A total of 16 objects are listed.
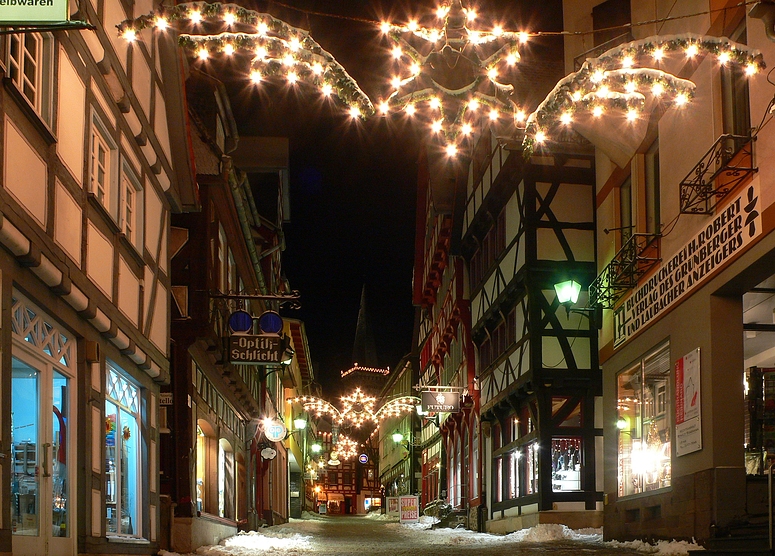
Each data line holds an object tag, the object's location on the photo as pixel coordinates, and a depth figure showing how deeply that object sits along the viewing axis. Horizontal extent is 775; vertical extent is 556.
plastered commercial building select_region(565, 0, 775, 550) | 12.07
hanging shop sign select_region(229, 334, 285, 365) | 18.97
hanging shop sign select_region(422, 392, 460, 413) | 30.22
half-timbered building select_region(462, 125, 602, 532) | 22.98
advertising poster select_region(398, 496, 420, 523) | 38.12
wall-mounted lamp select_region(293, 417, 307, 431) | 43.09
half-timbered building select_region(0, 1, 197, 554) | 8.10
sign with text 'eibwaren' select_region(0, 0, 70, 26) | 6.08
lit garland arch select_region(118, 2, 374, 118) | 9.52
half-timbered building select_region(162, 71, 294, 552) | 17.20
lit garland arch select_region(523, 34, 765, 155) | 10.12
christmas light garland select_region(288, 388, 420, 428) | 37.94
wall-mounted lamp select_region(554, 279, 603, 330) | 20.14
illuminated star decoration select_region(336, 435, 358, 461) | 71.37
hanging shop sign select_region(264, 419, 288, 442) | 29.14
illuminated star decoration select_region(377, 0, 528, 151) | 9.57
